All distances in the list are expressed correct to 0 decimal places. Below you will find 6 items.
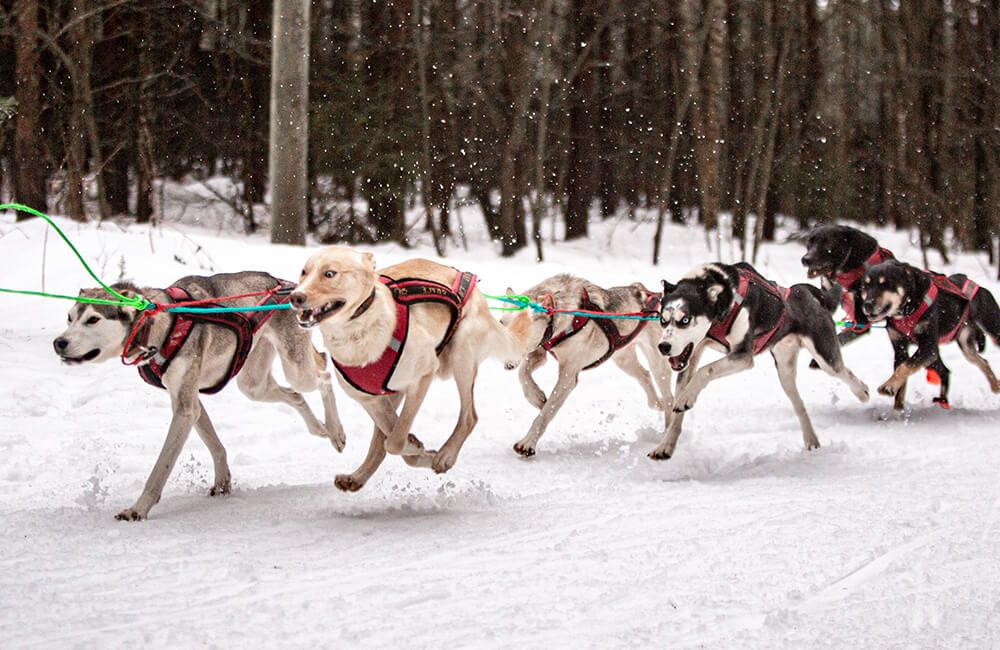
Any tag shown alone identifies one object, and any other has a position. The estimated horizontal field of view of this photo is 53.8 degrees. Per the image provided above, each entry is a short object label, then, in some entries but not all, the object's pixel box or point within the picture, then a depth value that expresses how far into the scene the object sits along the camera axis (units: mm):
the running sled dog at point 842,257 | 8555
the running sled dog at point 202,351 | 4887
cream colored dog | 4551
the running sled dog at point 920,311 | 8039
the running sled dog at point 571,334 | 7086
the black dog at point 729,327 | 6298
